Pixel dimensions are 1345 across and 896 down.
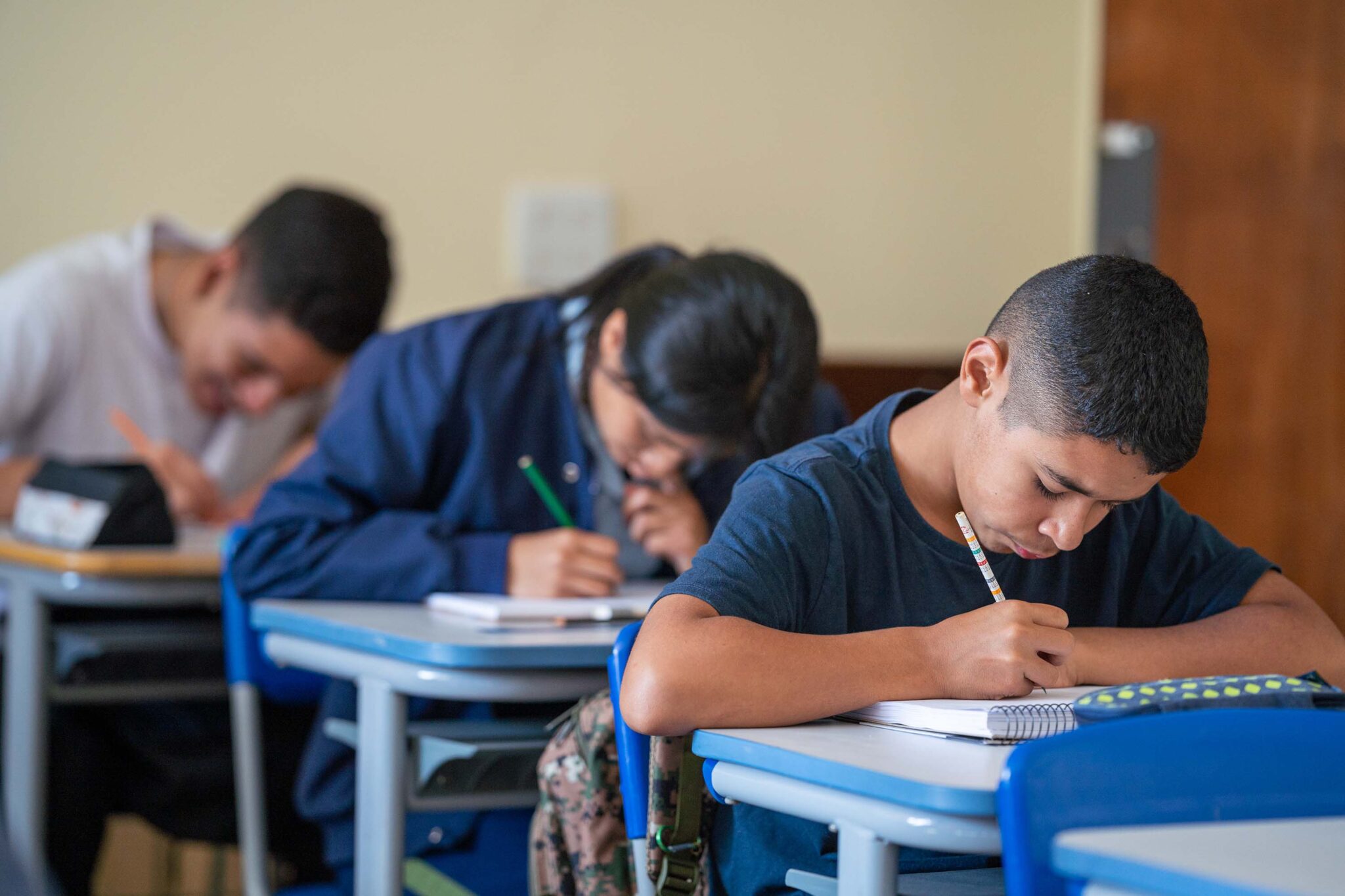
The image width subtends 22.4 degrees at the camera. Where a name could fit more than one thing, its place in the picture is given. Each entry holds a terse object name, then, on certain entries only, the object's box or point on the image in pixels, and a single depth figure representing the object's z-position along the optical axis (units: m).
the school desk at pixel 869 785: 2.26
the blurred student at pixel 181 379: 3.58
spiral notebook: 2.39
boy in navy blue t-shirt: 2.45
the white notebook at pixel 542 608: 2.93
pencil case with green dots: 2.37
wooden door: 5.56
